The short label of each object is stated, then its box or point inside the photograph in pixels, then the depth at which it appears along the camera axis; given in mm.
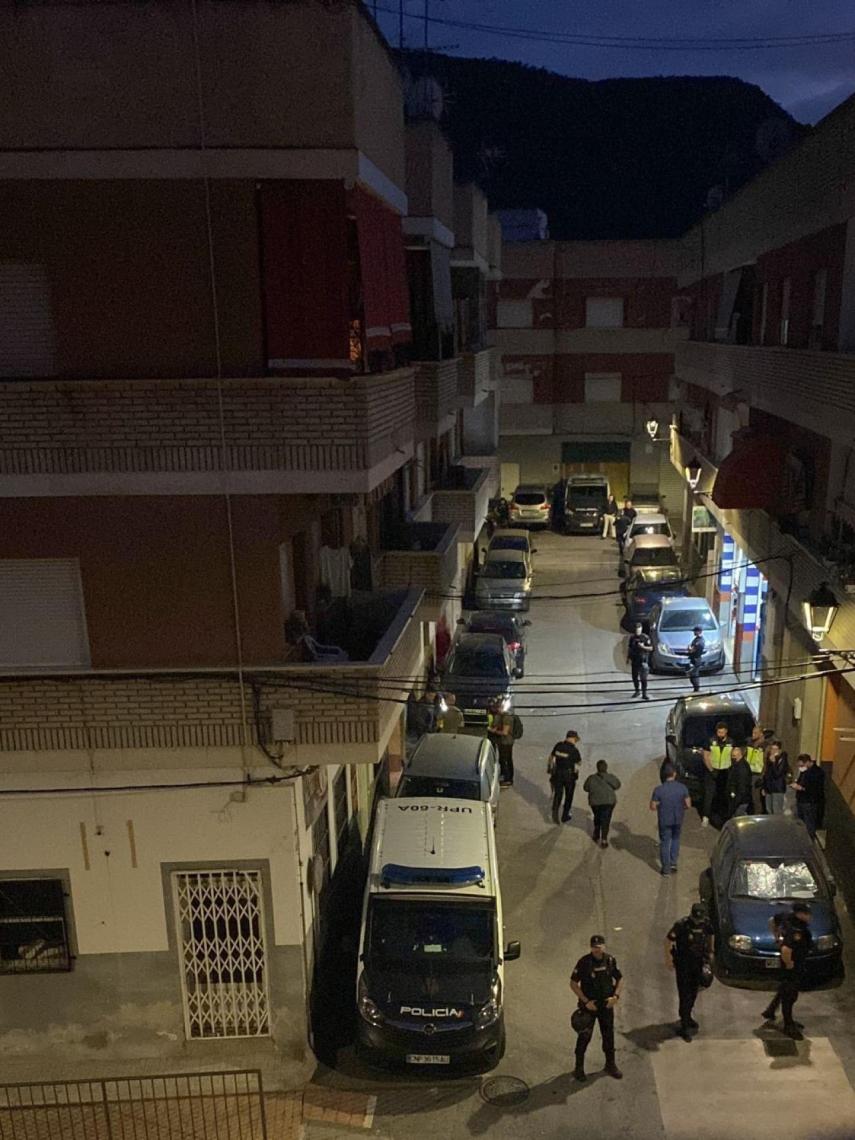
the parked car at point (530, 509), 37281
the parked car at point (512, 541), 28922
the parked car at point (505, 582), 25328
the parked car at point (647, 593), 24375
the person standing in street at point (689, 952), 9969
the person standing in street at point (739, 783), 14156
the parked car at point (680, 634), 20844
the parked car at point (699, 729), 15414
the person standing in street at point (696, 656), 19658
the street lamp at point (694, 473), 25681
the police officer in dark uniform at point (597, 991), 9555
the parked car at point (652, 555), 27406
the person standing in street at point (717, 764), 14609
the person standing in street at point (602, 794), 13891
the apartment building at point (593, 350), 39156
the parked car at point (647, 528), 30472
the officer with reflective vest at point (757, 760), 14531
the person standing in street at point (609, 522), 36406
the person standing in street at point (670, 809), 13094
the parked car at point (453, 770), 13734
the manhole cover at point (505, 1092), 9461
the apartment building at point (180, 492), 8469
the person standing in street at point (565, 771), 14695
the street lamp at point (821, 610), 12320
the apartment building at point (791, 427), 12883
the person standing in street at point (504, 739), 16125
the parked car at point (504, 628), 21288
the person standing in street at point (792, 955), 10078
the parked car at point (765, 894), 10797
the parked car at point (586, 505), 36469
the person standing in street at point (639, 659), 19469
